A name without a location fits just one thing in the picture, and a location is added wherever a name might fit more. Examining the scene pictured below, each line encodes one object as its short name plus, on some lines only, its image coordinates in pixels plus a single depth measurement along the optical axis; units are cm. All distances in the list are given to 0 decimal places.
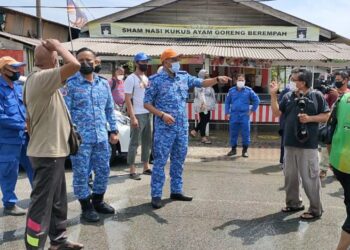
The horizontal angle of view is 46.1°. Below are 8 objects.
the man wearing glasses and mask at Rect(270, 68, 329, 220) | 457
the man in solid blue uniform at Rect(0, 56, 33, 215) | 465
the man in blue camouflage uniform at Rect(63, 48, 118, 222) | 439
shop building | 1349
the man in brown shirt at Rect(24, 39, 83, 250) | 325
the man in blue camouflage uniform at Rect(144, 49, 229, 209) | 500
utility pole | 2019
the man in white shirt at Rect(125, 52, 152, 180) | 643
